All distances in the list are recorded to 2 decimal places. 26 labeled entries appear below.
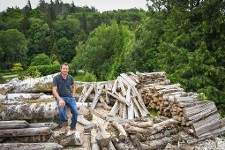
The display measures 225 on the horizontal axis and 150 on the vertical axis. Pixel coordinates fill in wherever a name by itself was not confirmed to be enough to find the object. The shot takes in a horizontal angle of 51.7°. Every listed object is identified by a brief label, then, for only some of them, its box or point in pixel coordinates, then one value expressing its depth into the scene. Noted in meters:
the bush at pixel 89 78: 30.10
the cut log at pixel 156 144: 6.99
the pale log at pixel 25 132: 6.23
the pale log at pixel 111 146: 6.50
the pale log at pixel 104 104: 10.51
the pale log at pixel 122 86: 10.56
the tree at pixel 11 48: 54.21
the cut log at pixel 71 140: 6.31
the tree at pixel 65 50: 61.16
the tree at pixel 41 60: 50.31
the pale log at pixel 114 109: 9.79
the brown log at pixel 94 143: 6.32
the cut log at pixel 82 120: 8.14
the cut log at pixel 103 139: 6.40
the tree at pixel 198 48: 12.72
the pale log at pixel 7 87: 10.59
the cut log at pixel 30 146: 5.66
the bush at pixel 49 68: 46.54
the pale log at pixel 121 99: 10.05
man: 6.67
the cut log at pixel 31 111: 7.04
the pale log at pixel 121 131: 7.07
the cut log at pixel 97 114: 9.50
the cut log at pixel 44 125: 6.77
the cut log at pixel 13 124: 6.45
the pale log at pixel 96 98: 10.64
